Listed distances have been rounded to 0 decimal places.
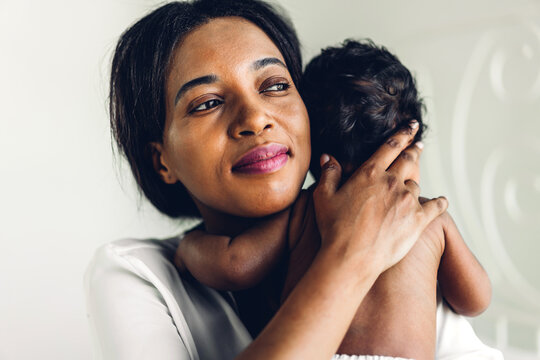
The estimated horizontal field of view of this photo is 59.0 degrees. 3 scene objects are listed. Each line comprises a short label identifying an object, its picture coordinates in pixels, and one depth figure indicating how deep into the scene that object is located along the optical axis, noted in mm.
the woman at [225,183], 783
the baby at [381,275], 875
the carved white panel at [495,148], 1532
